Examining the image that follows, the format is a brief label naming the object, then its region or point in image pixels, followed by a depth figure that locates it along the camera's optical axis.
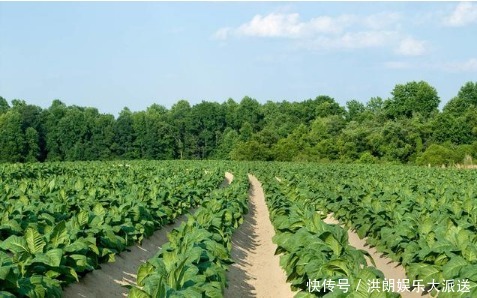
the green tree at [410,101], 88.00
